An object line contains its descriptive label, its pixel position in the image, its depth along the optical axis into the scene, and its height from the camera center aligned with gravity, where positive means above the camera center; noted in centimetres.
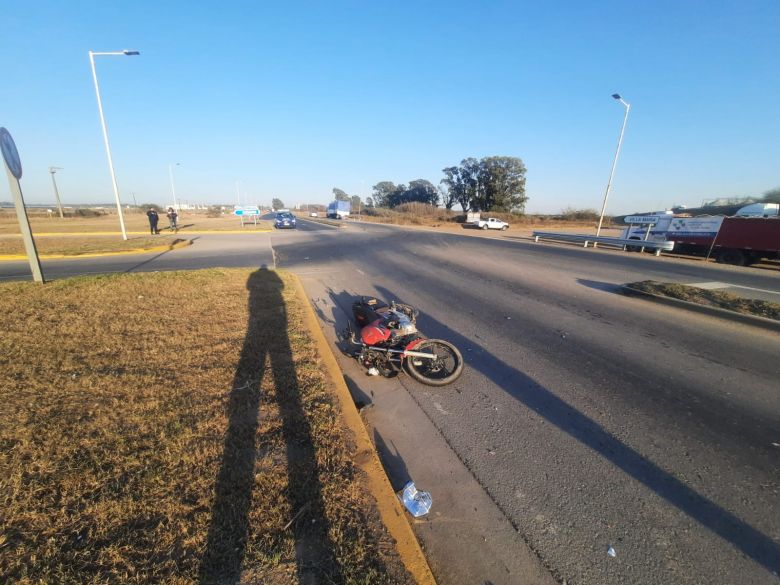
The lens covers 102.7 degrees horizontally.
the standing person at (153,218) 2120 -149
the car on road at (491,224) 4144 -141
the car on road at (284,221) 3259 -191
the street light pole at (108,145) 1515 +239
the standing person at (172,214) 2412 -138
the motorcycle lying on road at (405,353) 441 -203
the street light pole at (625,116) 1985 +686
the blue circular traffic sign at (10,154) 671 +74
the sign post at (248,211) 2861 -93
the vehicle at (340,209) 5953 -74
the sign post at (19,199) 702 -24
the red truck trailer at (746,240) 1424 -66
